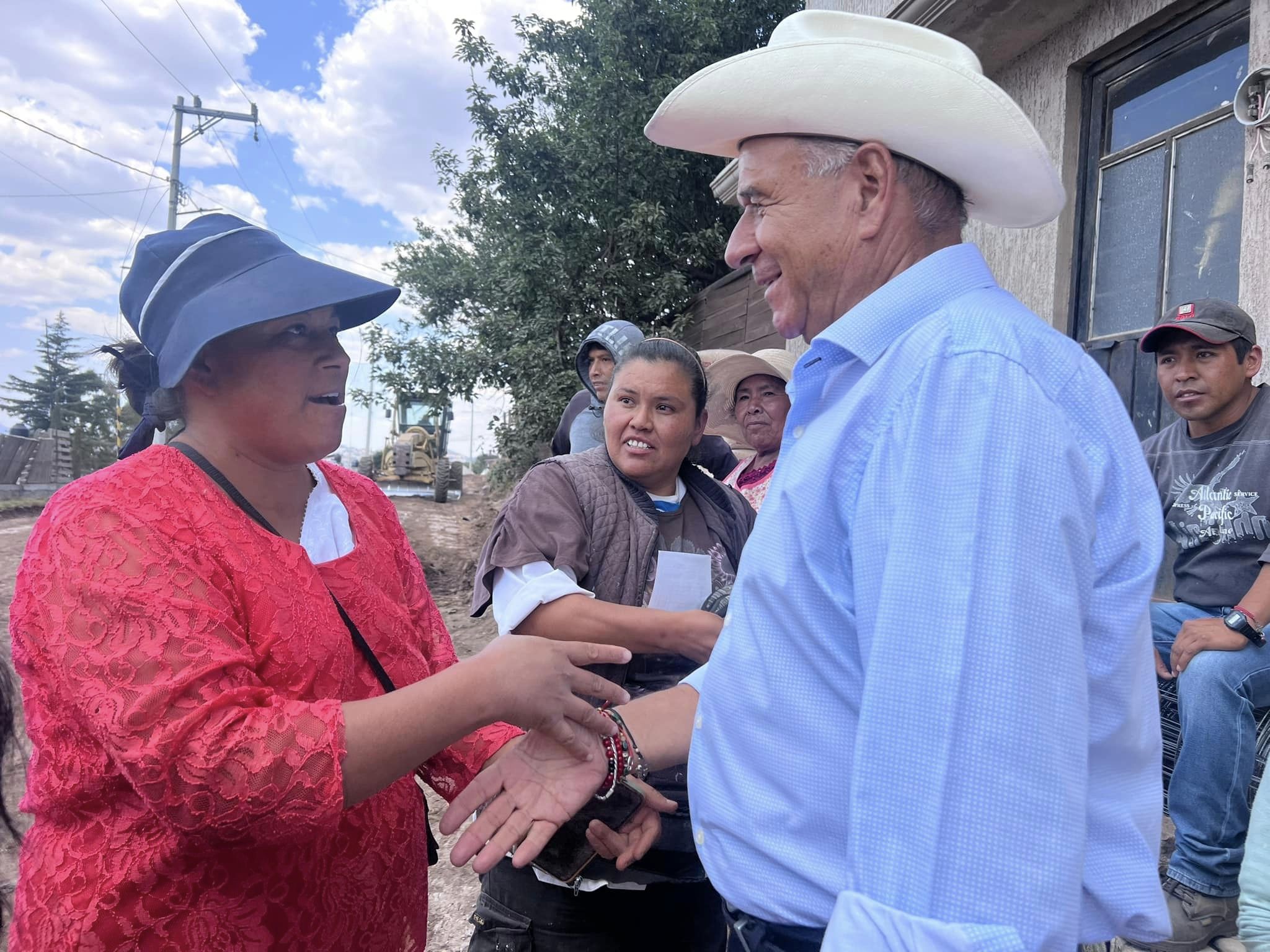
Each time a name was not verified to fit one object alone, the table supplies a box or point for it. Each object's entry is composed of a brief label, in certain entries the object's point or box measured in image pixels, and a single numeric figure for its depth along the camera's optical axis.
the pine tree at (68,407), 22.66
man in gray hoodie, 4.27
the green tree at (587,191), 11.24
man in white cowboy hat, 0.83
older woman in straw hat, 3.69
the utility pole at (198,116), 20.81
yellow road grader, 22.91
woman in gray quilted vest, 1.89
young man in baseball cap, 2.66
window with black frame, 3.74
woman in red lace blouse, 1.23
